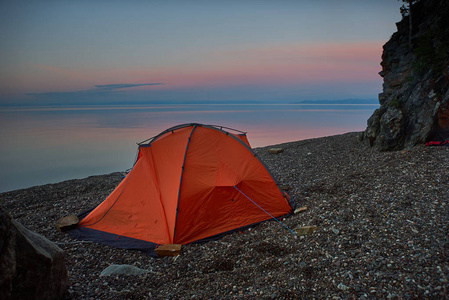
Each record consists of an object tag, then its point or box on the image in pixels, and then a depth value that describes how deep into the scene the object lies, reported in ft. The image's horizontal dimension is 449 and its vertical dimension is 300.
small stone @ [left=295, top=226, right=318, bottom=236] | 21.11
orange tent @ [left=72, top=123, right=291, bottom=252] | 23.48
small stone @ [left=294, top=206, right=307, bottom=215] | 26.17
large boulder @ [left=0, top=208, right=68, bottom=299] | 11.21
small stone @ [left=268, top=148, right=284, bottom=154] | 58.59
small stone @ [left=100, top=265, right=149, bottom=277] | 18.31
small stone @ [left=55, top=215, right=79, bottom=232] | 25.46
